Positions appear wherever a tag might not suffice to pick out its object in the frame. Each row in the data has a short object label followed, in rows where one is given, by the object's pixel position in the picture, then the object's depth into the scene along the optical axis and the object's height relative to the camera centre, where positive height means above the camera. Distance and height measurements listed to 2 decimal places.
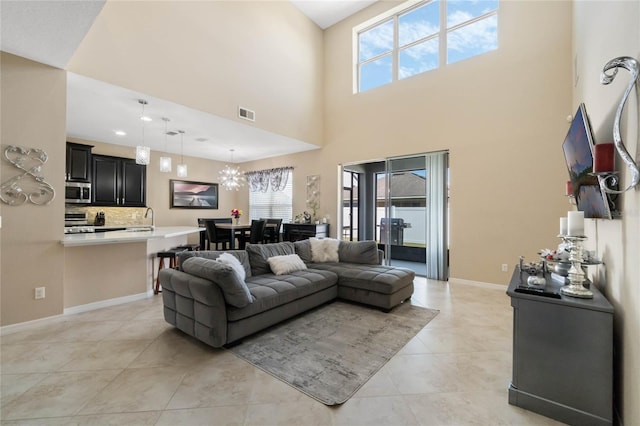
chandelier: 6.55 +0.93
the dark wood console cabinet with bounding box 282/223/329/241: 6.34 -0.41
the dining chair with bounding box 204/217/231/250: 6.30 -0.48
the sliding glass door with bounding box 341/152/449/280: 4.99 +0.01
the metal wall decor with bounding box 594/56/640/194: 1.20 +0.54
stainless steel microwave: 5.46 +0.43
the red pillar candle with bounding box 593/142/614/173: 1.46 +0.30
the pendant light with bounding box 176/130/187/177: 4.93 +0.84
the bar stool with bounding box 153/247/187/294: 4.09 -0.64
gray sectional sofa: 2.44 -0.80
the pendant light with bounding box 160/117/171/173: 4.43 +0.81
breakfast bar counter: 3.30 -0.71
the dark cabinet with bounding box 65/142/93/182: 5.48 +1.05
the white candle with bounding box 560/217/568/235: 2.32 -0.11
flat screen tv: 1.76 +0.31
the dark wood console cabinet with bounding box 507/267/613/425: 1.54 -0.87
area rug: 2.02 -1.23
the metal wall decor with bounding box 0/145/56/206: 2.85 +0.34
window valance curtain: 7.50 +1.00
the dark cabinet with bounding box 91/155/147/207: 5.94 +0.73
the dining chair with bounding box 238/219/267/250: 6.38 -0.41
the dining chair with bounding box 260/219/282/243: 6.85 -0.46
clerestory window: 4.73 +3.41
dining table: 6.31 -0.34
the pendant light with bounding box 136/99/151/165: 3.88 +0.86
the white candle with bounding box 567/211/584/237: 1.96 -0.07
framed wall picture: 7.37 +0.54
